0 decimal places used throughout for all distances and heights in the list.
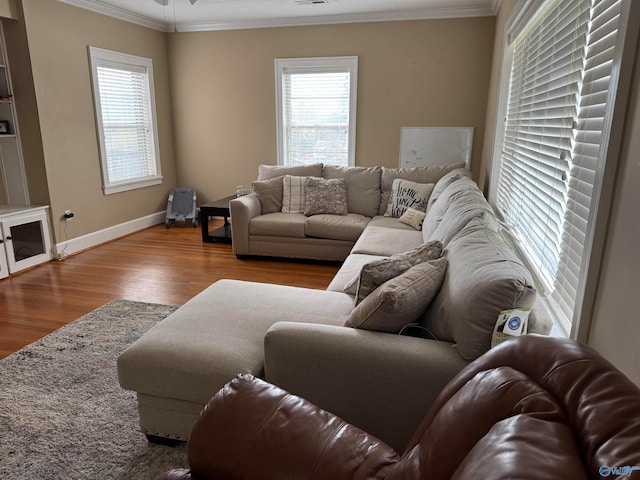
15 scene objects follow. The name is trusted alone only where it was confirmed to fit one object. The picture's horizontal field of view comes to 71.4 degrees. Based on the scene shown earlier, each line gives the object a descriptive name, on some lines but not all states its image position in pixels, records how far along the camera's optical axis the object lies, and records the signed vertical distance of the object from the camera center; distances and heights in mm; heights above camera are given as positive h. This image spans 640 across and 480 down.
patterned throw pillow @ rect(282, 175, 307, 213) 4539 -651
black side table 4785 -1001
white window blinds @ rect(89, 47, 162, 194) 4840 +96
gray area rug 1746 -1280
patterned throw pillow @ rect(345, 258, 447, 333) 1606 -617
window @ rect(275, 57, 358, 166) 5332 +230
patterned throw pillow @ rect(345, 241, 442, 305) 1854 -575
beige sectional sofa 1484 -823
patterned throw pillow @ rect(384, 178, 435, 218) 4176 -620
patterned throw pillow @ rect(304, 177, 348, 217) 4418 -659
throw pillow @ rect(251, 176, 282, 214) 4602 -686
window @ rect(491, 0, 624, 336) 1326 -33
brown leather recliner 637 -513
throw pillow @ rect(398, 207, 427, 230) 3975 -779
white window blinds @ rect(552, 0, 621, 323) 1288 -45
